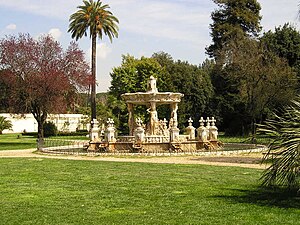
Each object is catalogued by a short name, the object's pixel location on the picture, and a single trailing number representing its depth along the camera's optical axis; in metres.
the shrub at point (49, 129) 57.86
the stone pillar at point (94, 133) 29.59
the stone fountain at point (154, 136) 27.62
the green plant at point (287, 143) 9.92
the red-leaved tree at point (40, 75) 36.97
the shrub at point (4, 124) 68.31
